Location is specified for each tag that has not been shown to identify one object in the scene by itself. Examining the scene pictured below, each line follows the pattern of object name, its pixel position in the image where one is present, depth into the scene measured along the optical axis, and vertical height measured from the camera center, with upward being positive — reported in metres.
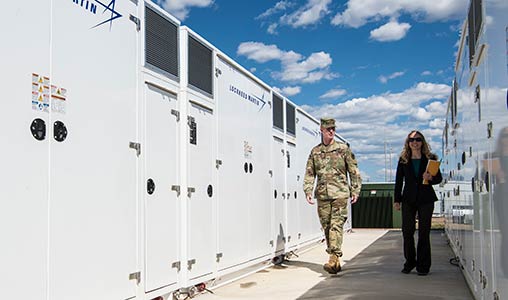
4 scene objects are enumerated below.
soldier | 6.82 +0.00
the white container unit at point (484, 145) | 2.67 +0.22
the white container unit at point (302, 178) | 9.26 +0.02
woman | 6.36 -0.19
